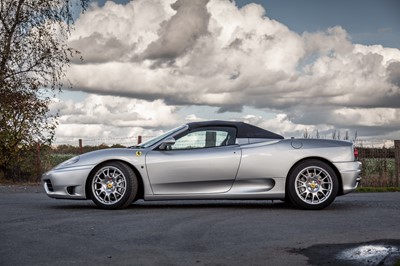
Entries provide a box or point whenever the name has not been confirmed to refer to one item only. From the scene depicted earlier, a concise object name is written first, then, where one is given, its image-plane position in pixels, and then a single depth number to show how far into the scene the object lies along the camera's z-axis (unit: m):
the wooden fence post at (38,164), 23.18
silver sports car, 9.51
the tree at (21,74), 22.09
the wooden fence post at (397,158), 20.53
